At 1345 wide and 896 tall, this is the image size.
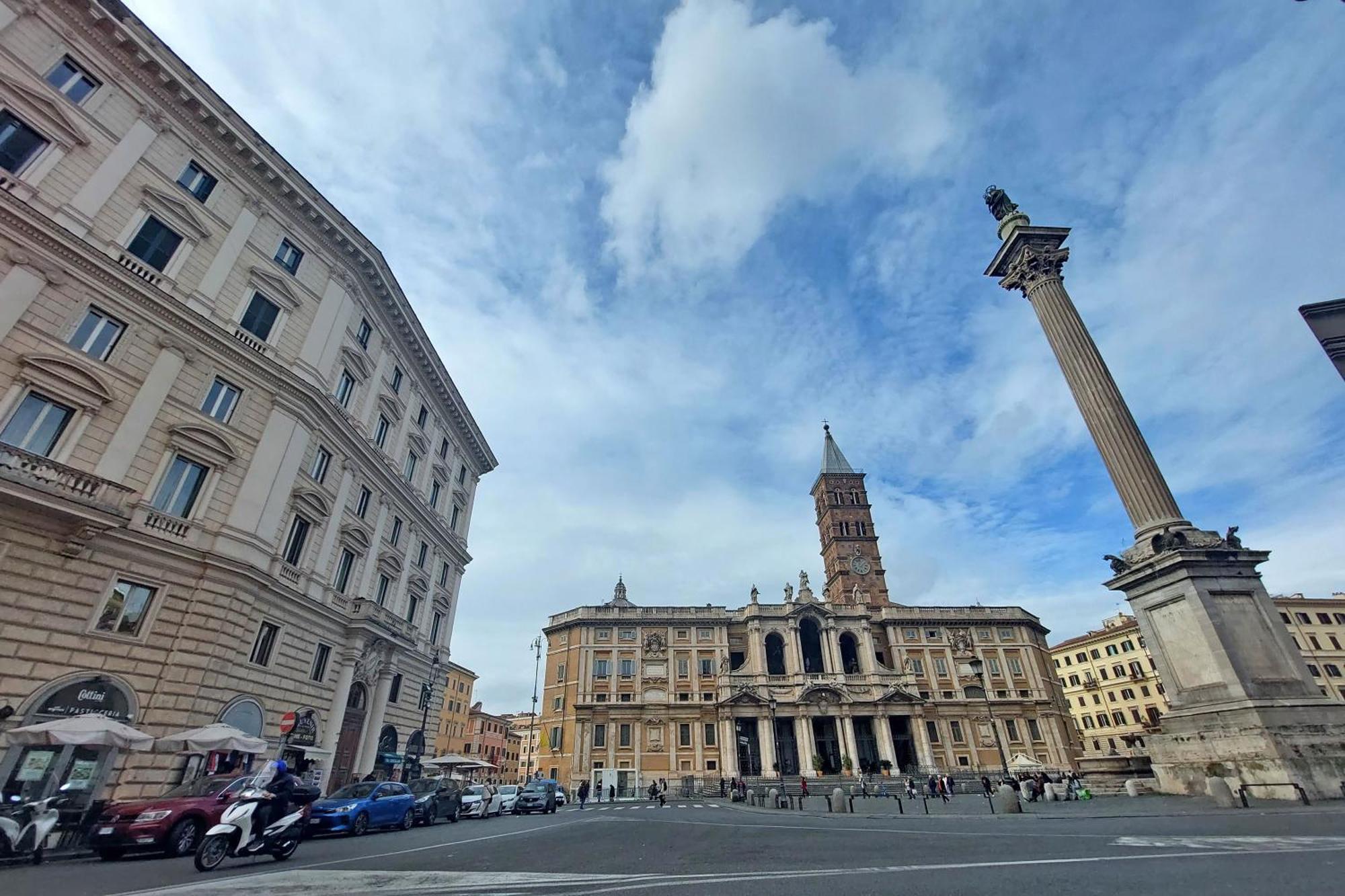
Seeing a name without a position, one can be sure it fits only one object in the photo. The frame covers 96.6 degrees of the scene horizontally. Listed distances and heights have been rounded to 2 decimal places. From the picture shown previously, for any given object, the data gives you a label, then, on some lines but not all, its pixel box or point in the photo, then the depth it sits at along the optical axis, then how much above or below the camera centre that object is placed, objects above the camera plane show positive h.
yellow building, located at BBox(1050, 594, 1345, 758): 62.47 +11.20
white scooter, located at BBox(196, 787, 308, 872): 9.09 -0.61
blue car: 15.16 -0.43
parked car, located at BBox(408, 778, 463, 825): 19.55 -0.29
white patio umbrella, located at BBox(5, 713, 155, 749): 12.54 +1.17
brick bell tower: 74.06 +28.35
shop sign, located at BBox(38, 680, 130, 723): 13.60 +1.94
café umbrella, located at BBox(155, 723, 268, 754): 15.06 +1.21
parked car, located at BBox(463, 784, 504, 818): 24.66 -0.57
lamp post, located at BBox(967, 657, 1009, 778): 56.88 +4.39
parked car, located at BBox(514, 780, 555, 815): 28.70 -0.51
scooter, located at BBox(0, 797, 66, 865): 9.85 -0.47
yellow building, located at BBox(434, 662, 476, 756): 76.19 +8.96
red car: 10.13 -0.39
